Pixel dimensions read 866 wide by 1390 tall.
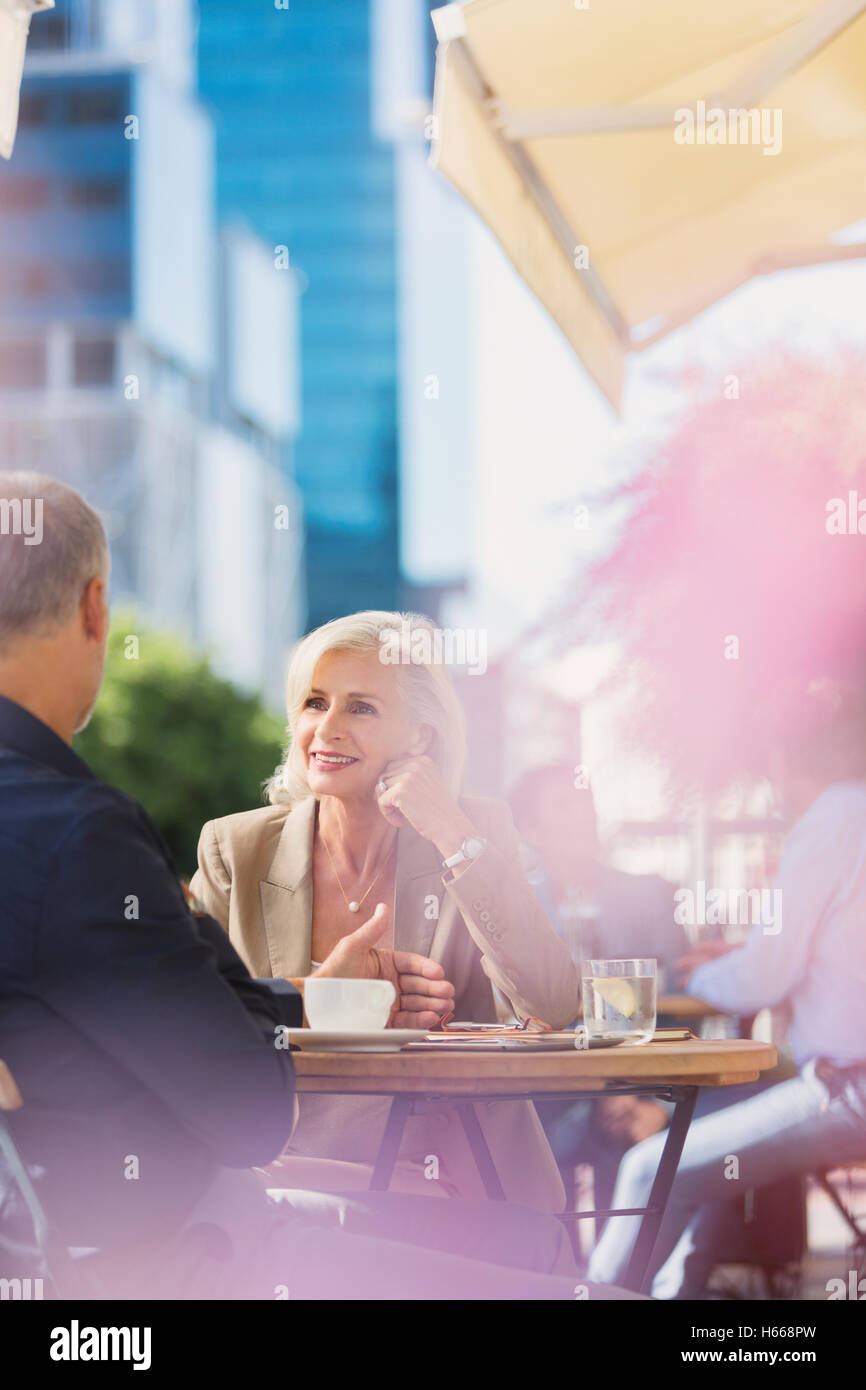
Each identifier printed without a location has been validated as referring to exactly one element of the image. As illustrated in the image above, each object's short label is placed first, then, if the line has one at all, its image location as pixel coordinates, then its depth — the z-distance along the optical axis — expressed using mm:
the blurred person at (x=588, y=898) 4297
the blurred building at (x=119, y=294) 51844
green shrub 27609
